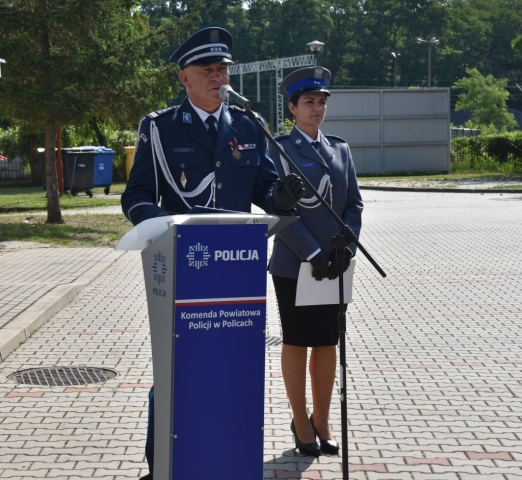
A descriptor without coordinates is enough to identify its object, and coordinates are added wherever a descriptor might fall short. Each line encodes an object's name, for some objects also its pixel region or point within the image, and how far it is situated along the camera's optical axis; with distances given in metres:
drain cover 6.92
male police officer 4.23
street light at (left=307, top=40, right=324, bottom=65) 38.39
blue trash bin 30.33
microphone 3.79
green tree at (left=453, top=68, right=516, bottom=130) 87.69
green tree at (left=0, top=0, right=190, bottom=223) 18.08
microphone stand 3.87
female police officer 5.17
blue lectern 3.70
